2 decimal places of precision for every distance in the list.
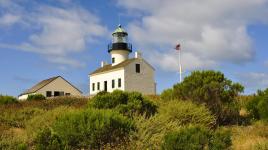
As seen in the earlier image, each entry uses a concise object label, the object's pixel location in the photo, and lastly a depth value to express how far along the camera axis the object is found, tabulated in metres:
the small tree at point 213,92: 15.77
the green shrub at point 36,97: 27.54
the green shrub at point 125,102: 14.24
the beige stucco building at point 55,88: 44.24
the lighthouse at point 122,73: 40.45
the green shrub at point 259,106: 15.20
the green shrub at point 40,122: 11.19
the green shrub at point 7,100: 21.57
